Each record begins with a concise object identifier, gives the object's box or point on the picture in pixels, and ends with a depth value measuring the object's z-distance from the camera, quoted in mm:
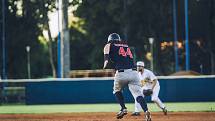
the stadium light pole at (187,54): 48766
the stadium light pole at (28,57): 59438
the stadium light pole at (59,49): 45256
